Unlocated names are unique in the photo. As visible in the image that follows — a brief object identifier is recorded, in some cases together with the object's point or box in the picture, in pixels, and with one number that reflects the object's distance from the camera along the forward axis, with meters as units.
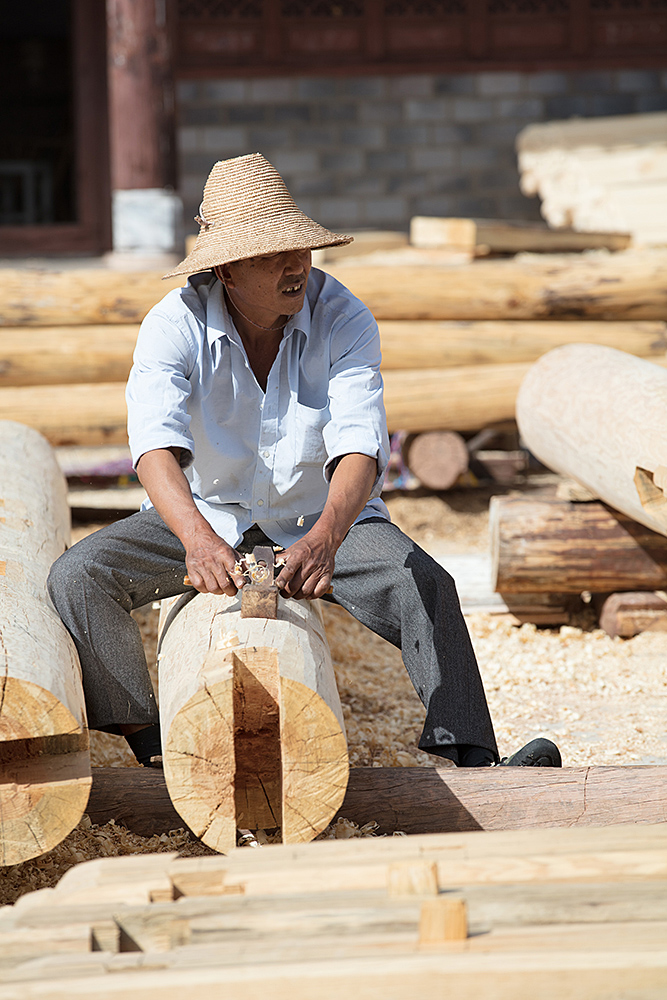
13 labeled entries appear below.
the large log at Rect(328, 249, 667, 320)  12.39
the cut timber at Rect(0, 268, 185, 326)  12.04
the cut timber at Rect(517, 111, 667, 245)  16.11
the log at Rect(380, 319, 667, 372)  12.43
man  5.64
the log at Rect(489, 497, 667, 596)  9.07
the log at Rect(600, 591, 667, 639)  9.03
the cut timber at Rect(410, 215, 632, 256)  13.93
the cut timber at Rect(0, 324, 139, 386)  12.02
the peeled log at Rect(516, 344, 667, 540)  7.75
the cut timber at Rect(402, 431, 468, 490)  12.67
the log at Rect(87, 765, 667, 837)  5.21
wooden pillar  17.42
